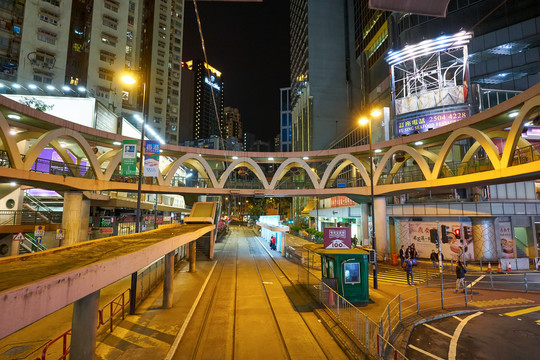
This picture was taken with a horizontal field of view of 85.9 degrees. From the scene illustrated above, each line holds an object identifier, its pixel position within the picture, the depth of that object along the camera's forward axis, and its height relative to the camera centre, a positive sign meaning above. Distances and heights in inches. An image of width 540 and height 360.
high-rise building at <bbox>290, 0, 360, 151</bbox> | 2623.0 +1313.9
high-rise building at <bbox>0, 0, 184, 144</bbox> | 1679.4 +1111.8
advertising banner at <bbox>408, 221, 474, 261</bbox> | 995.9 -89.9
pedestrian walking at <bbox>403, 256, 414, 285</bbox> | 691.1 -122.4
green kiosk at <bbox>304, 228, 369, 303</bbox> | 526.6 -102.9
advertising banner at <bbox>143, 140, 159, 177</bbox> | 588.4 +120.4
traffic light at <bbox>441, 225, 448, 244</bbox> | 574.6 -34.9
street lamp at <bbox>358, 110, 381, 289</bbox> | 634.2 -69.0
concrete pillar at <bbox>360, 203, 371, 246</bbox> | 1262.7 -19.9
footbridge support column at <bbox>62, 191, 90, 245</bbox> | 916.6 -6.7
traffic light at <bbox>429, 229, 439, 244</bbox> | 606.7 -36.7
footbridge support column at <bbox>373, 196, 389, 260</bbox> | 1045.8 -37.6
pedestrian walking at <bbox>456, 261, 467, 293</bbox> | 581.0 -110.0
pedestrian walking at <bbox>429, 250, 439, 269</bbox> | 845.8 -114.9
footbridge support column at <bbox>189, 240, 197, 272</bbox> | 818.2 -110.4
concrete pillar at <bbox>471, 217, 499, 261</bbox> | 979.9 -73.1
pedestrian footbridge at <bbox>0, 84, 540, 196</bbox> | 712.4 +211.7
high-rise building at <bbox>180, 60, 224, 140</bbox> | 6628.9 +2657.9
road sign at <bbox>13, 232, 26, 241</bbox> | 695.0 -48.1
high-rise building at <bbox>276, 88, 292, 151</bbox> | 4788.4 +1668.3
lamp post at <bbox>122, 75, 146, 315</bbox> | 481.1 -127.4
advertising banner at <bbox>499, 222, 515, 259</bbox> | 990.4 -72.3
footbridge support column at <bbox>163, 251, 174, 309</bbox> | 517.0 -117.3
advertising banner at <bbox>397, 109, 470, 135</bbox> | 1085.4 +375.6
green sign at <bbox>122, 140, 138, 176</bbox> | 601.0 +117.3
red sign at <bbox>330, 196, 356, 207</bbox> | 1544.3 +90.0
